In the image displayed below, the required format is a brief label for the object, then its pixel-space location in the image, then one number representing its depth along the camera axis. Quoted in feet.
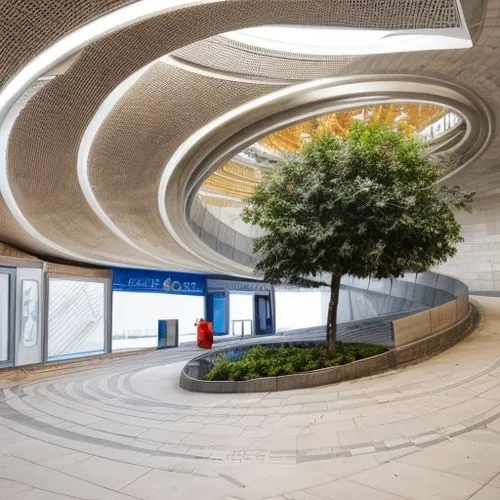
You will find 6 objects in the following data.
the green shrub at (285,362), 25.58
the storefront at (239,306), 68.51
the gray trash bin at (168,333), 55.26
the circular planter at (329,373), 23.99
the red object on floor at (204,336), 50.98
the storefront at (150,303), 54.24
